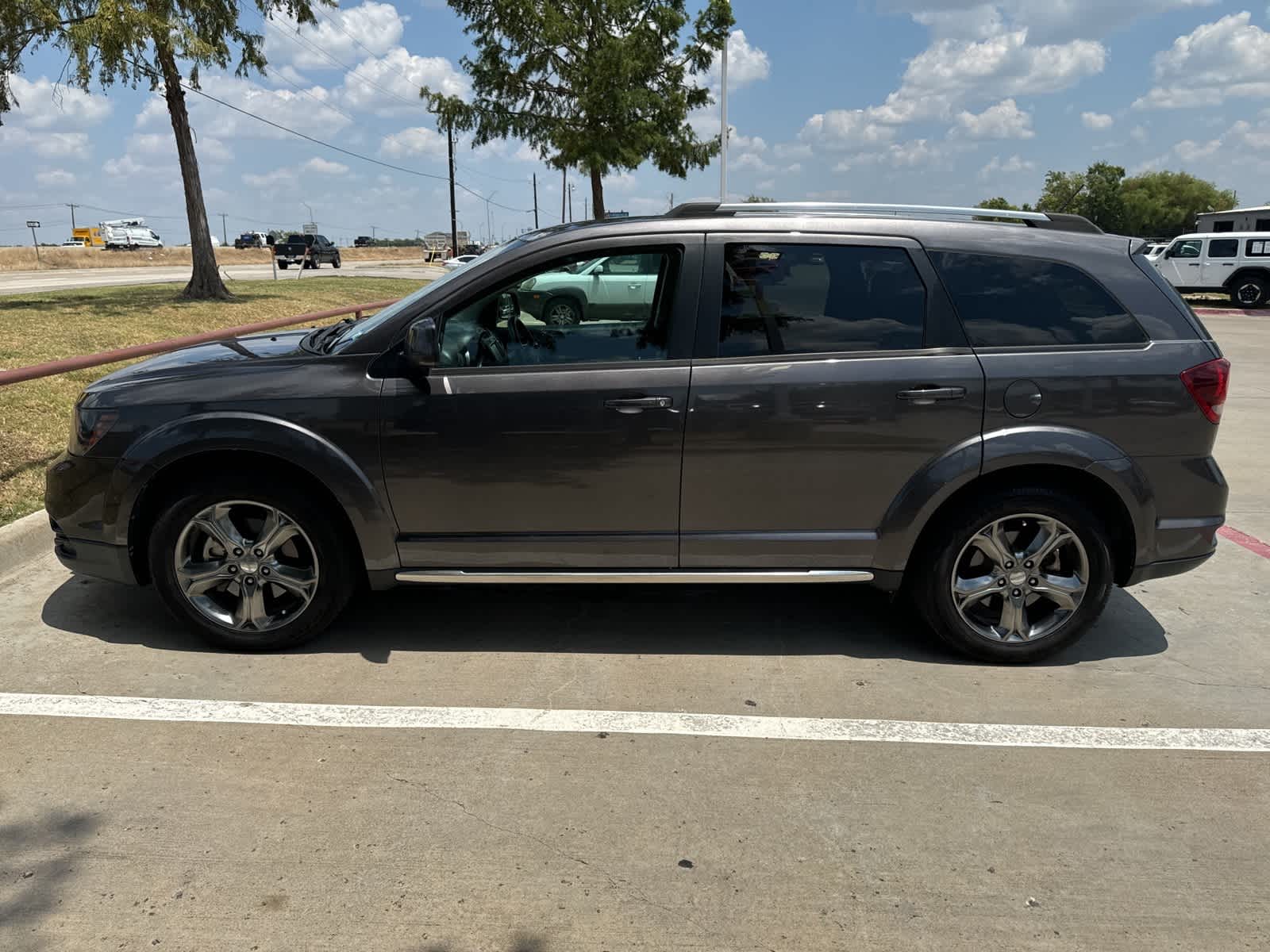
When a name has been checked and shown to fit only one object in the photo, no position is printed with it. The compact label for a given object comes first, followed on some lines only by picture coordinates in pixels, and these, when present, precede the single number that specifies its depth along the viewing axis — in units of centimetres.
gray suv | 373
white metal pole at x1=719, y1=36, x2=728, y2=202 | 2150
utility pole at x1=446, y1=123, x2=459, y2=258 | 4967
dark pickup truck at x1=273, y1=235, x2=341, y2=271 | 4812
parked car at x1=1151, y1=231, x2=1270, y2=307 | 2553
